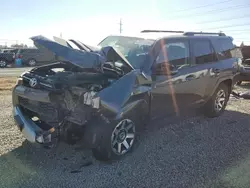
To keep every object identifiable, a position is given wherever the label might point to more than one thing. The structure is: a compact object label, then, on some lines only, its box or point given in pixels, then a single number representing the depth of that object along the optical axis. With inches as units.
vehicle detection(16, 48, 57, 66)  769.5
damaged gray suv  111.9
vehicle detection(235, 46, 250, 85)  326.1
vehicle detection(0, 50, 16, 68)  755.0
